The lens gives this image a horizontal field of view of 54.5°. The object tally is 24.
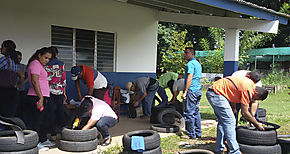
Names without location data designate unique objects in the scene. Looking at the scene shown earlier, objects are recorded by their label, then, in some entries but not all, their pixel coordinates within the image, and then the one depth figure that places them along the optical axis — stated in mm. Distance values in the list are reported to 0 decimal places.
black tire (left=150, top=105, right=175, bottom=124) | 7097
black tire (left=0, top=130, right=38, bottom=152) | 3781
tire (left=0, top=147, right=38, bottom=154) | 3839
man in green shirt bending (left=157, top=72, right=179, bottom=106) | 8031
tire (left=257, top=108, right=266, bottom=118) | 7192
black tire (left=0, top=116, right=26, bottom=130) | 3916
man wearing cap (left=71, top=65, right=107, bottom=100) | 5418
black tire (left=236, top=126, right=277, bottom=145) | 4344
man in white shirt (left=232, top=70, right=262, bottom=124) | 4410
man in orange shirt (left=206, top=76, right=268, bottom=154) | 4121
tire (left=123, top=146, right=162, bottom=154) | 4107
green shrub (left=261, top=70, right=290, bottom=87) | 17906
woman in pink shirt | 4547
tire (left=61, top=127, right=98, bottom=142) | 4699
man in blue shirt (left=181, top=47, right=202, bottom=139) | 5691
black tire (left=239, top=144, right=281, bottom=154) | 4340
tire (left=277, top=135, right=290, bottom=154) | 4527
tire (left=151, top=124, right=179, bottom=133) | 6293
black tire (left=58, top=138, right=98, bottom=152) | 4711
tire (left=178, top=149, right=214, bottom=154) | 3875
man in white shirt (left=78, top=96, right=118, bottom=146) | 4715
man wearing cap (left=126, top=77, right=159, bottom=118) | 7234
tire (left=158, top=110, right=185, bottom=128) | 6971
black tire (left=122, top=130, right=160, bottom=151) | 4137
